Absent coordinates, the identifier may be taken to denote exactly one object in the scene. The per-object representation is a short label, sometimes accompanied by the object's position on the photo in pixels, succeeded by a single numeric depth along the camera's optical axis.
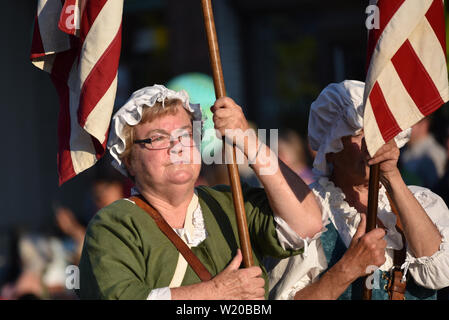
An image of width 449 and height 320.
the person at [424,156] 13.29
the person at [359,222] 6.57
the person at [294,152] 12.86
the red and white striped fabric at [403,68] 6.32
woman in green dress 5.93
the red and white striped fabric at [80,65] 6.48
